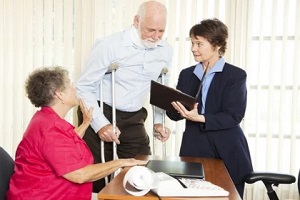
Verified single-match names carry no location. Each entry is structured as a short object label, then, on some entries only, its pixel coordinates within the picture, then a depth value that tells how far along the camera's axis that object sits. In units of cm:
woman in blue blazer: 197
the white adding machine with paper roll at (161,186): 131
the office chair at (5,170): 163
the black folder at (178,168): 154
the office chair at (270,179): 188
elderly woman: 156
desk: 130
